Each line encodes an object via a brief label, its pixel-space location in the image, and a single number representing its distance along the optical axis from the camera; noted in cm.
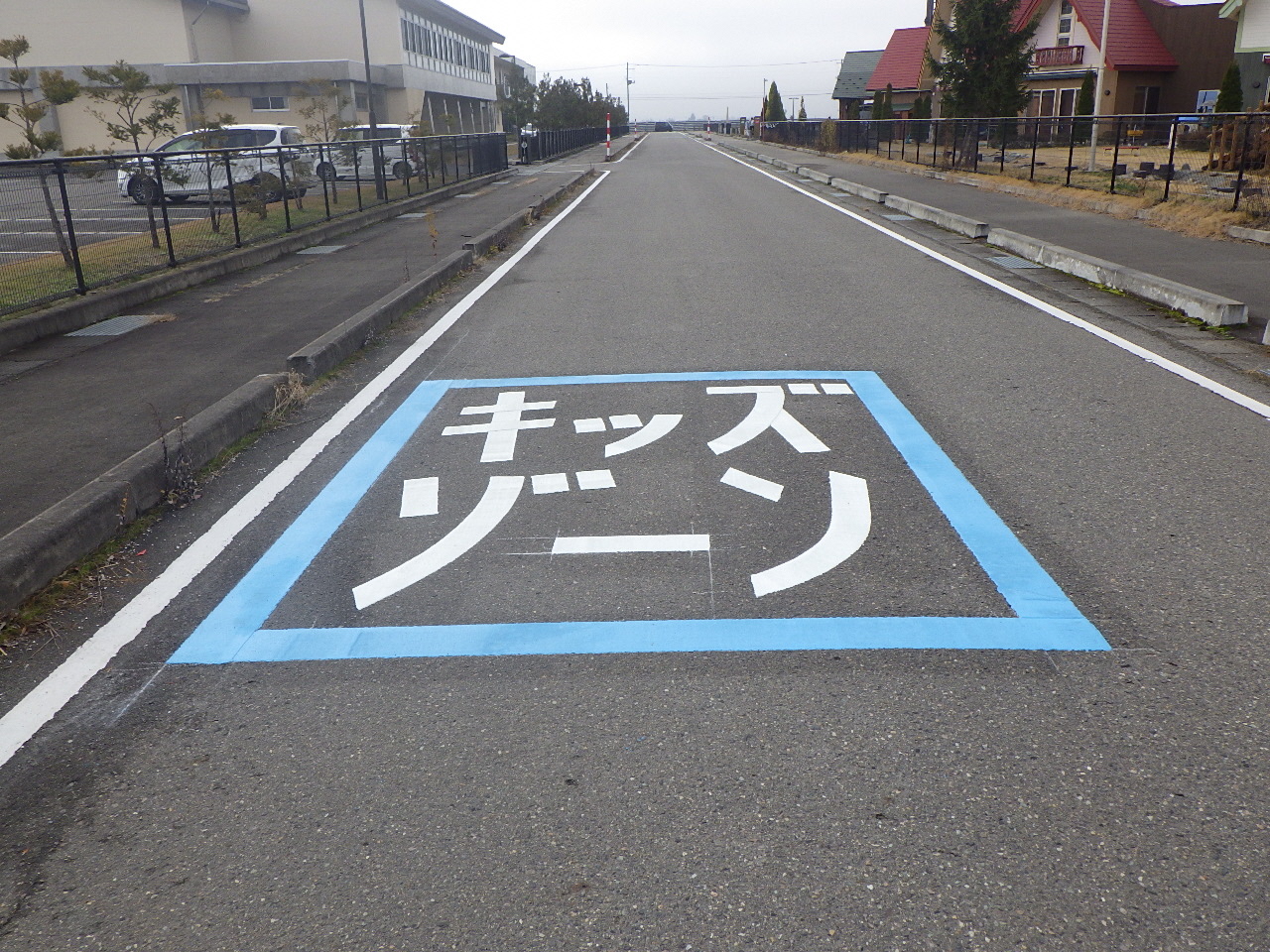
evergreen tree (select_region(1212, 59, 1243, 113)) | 3122
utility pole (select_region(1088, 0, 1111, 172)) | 2075
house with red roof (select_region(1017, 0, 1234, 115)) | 4350
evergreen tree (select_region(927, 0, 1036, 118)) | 2853
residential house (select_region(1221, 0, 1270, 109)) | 3253
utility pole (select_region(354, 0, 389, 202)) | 1972
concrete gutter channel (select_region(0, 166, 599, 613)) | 383
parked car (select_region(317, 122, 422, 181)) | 1684
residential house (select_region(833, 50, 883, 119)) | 7462
